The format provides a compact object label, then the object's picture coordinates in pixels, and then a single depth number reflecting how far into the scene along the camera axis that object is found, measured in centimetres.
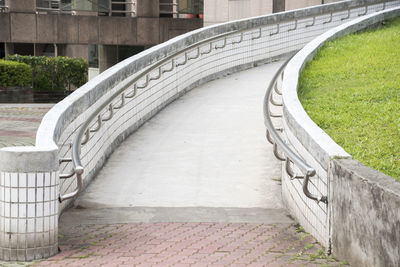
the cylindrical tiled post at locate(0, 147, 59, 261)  575
